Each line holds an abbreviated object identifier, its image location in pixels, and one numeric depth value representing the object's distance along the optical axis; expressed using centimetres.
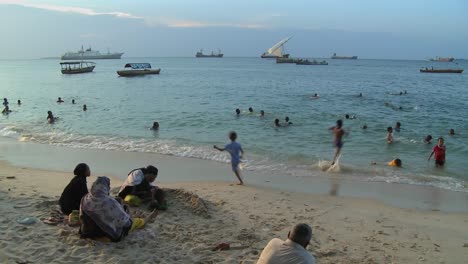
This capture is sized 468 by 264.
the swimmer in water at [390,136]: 1681
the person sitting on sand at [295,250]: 412
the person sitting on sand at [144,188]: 759
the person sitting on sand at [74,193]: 685
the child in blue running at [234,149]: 1041
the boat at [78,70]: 6650
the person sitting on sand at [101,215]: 598
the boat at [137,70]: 6230
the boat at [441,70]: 8444
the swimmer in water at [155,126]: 2009
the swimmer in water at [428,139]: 1629
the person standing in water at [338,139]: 1306
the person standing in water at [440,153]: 1318
